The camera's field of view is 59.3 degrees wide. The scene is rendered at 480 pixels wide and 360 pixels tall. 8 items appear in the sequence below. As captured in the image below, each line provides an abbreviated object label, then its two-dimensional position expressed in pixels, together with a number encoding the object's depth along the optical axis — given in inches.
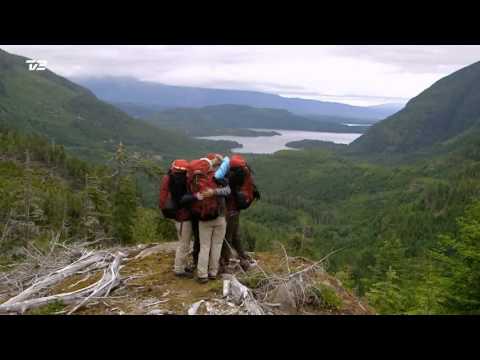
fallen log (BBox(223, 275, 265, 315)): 222.4
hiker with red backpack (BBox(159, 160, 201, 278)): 249.8
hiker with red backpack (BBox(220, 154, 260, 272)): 264.7
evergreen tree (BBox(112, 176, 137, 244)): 892.0
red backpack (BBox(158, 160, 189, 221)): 250.9
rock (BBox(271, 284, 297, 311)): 238.1
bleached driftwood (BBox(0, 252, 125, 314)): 224.4
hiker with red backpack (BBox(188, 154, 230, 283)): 247.4
